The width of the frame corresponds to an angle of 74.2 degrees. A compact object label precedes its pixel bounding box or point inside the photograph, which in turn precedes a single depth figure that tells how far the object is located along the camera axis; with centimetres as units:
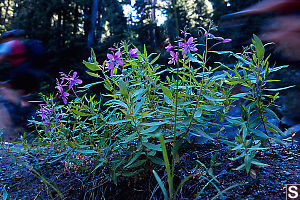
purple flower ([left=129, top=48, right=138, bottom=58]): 105
